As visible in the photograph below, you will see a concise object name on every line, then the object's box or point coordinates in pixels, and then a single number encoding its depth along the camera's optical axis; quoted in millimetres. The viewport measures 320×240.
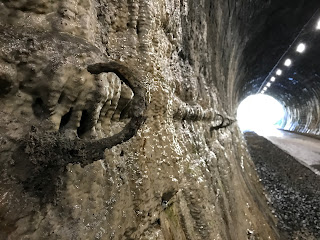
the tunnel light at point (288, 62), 10503
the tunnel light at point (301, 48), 9025
